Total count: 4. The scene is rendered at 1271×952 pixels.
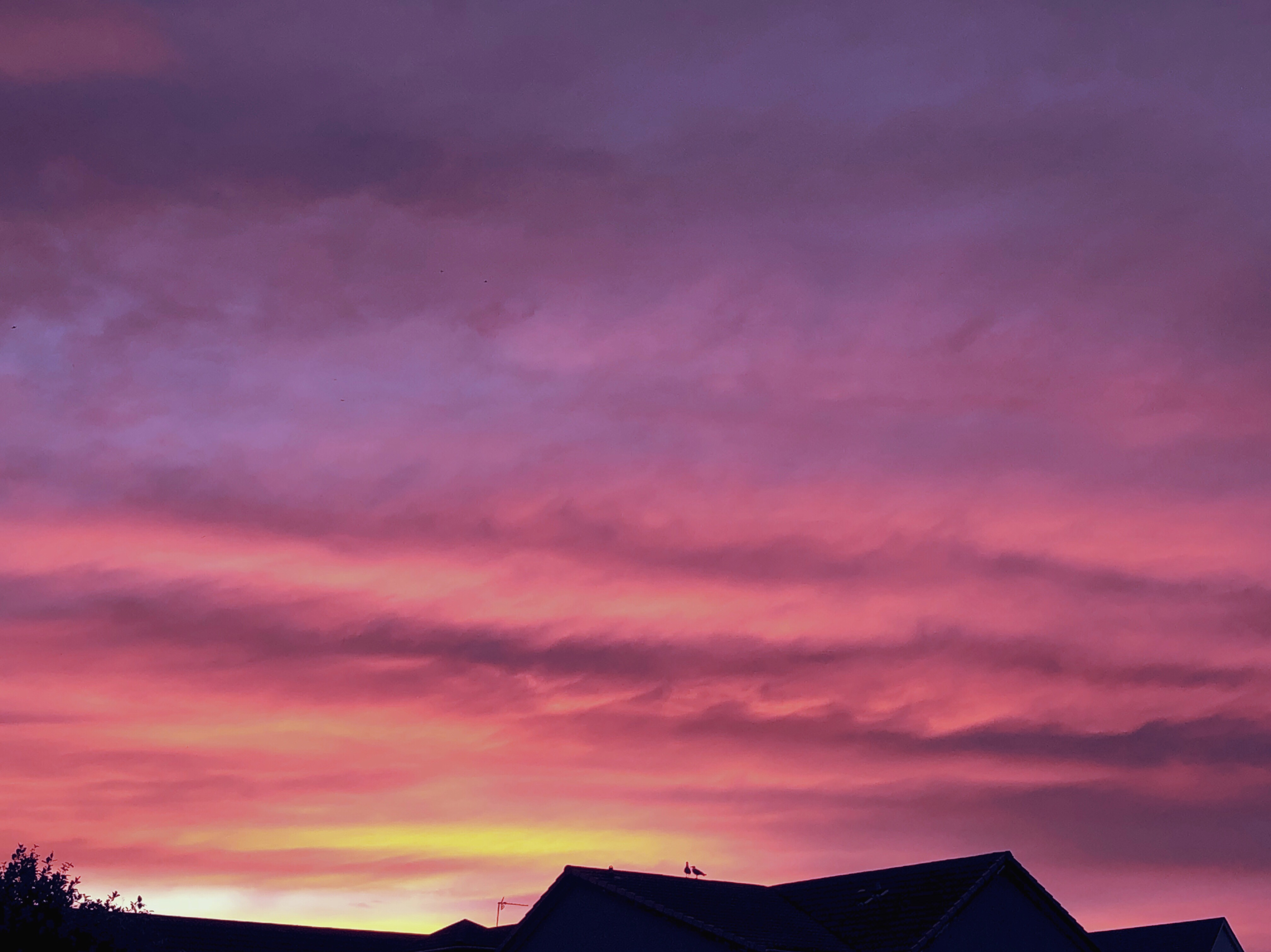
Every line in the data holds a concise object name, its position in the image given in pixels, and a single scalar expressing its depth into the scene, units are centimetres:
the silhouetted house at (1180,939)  7638
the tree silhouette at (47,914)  3394
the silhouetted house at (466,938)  6162
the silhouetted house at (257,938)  5853
